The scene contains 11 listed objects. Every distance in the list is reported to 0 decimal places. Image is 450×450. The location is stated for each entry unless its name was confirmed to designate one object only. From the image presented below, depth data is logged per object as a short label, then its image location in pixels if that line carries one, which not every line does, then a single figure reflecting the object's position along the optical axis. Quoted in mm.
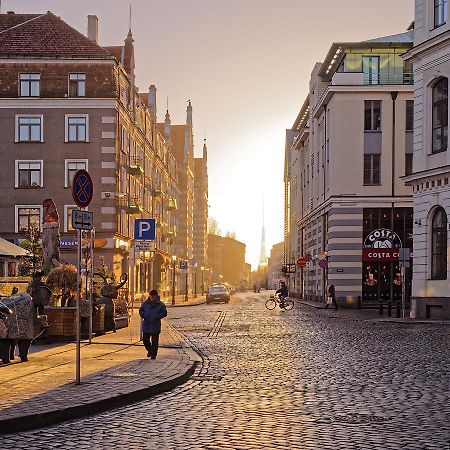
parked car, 64625
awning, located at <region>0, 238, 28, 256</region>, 26445
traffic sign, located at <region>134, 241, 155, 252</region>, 22438
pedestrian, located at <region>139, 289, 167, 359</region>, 16016
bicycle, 47562
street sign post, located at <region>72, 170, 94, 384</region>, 11875
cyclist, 47562
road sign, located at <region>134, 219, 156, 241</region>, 21781
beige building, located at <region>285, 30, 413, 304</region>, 49281
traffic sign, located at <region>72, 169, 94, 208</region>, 12480
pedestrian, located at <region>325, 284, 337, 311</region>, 46350
